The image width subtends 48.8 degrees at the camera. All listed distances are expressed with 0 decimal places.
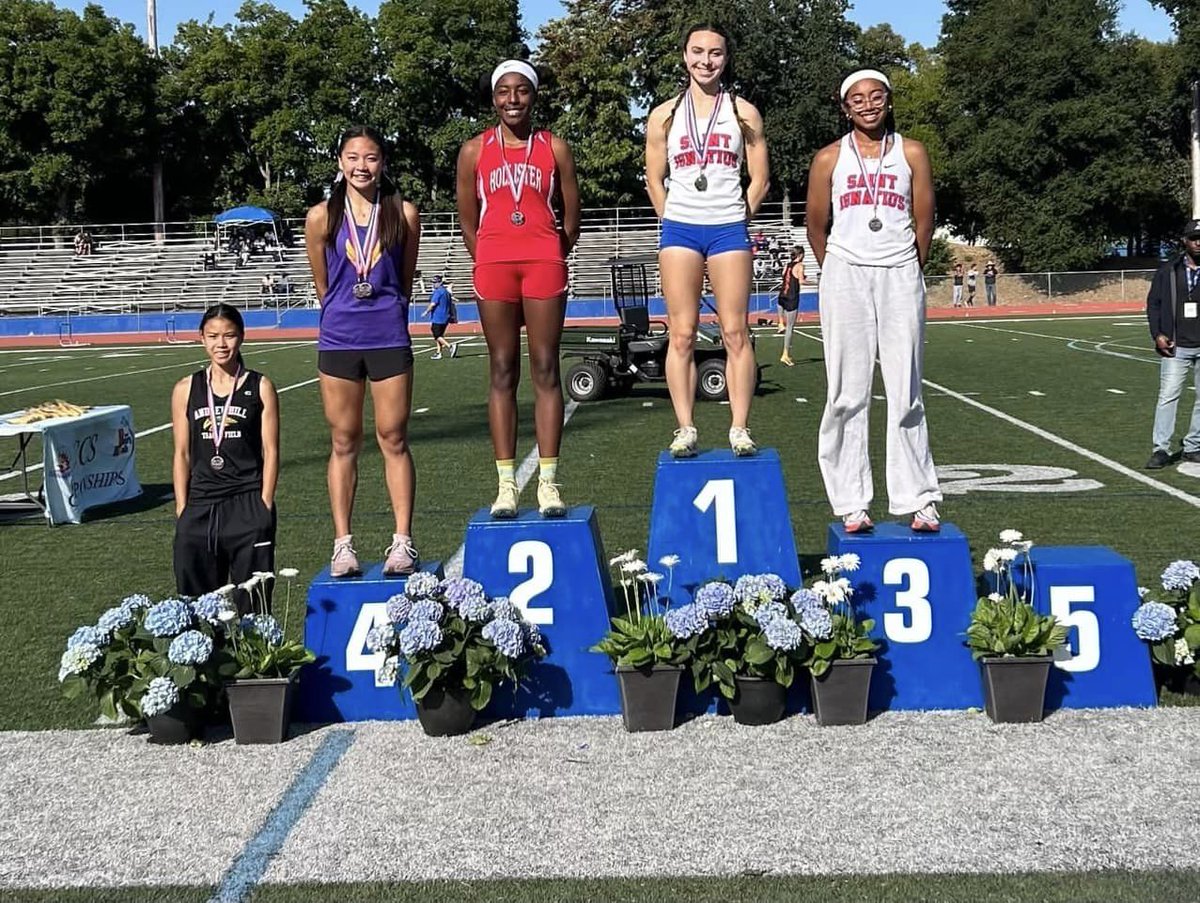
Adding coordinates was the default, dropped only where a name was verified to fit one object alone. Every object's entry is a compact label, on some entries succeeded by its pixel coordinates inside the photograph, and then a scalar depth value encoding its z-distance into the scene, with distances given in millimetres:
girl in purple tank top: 4836
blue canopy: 47375
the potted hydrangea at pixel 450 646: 4371
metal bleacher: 45031
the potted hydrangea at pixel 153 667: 4348
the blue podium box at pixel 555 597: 4691
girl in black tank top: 5254
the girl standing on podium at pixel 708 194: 5465
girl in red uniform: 5078
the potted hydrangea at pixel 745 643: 4348
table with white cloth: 8875
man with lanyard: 9719
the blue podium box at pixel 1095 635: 4543
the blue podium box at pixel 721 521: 5035
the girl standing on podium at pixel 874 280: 5047
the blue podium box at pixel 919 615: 4590
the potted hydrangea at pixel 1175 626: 4453
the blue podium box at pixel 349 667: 4680
